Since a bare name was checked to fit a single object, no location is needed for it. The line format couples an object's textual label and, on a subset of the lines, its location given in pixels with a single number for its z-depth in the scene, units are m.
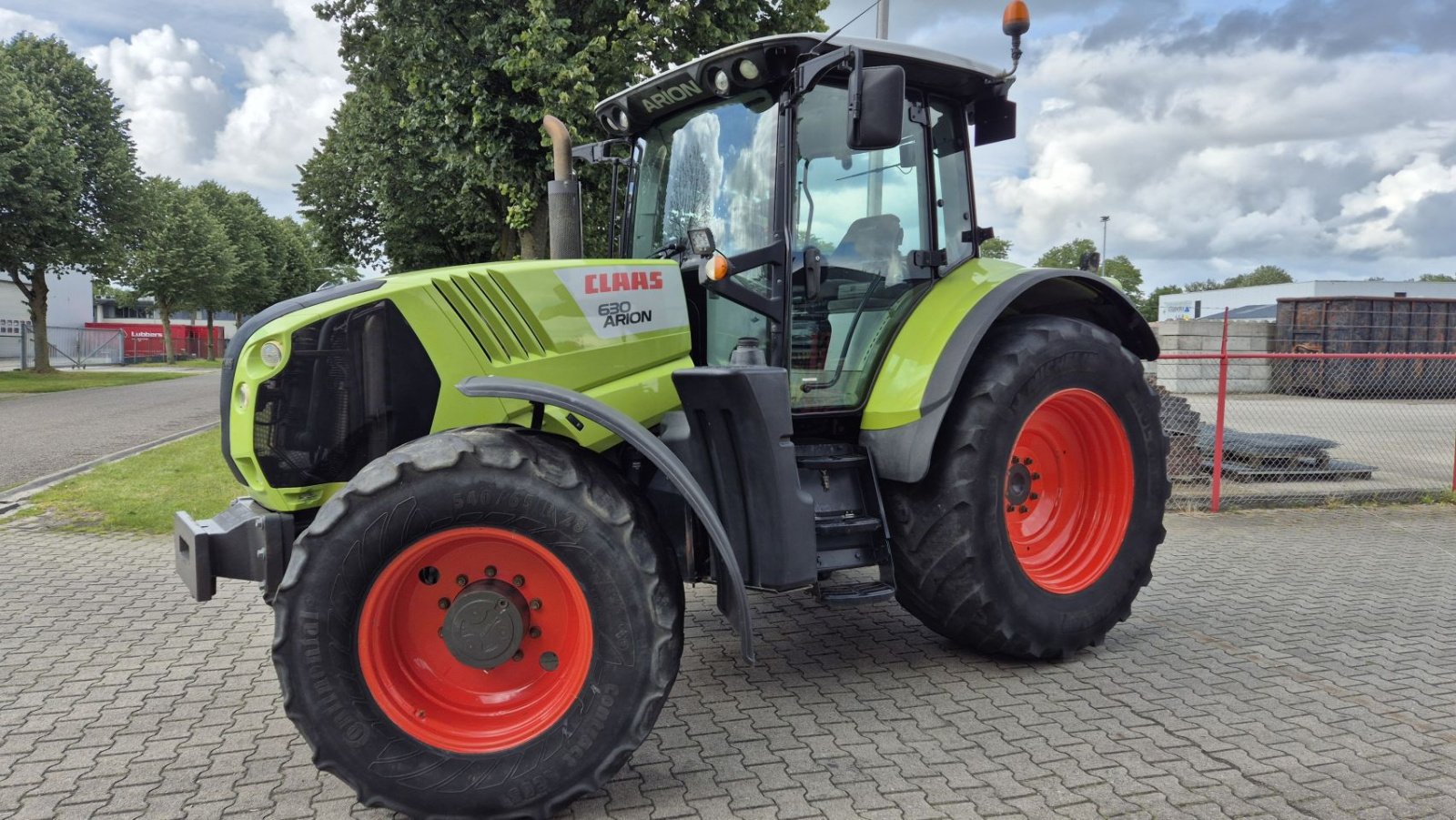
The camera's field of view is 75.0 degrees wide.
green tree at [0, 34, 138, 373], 19.45
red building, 40.62
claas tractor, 2.73
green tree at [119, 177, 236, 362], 35.16
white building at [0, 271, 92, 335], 44.16
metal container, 19.36
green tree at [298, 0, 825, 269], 11.56
